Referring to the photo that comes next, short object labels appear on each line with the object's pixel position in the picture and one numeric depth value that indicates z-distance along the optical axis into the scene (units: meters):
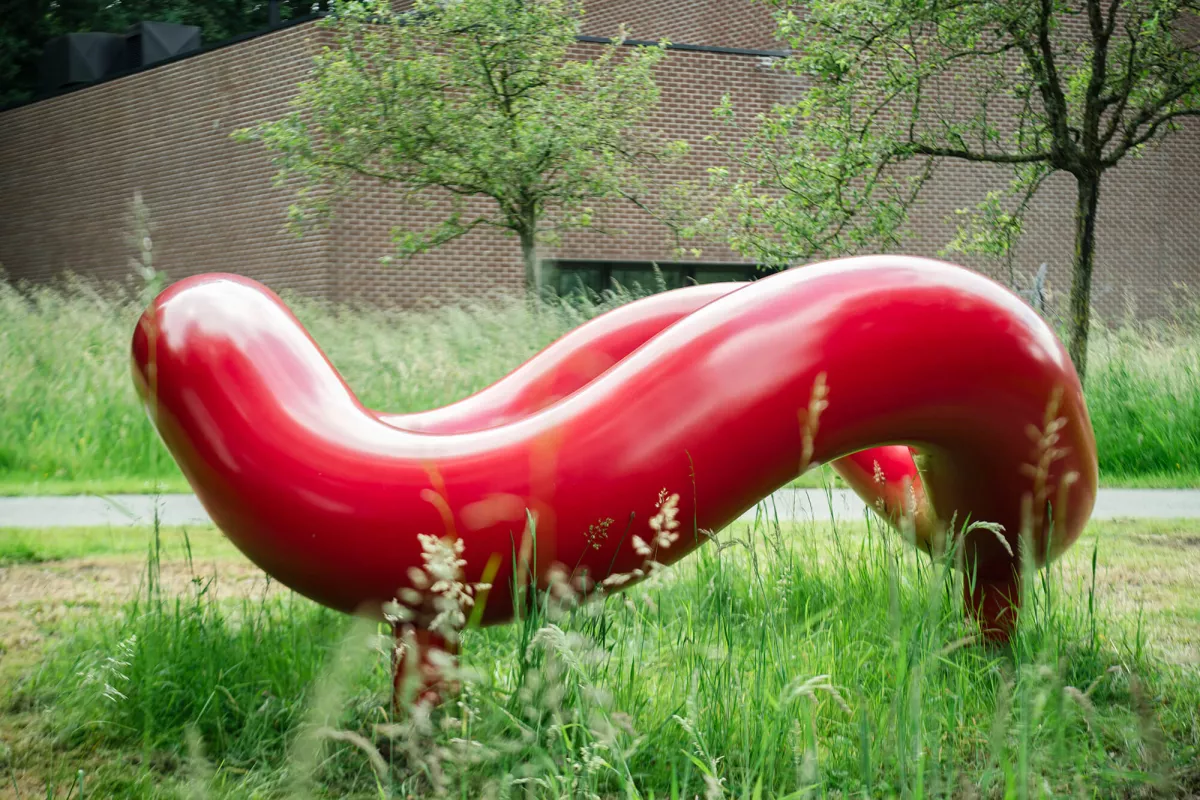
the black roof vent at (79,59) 25.27
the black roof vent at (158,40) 24.91
